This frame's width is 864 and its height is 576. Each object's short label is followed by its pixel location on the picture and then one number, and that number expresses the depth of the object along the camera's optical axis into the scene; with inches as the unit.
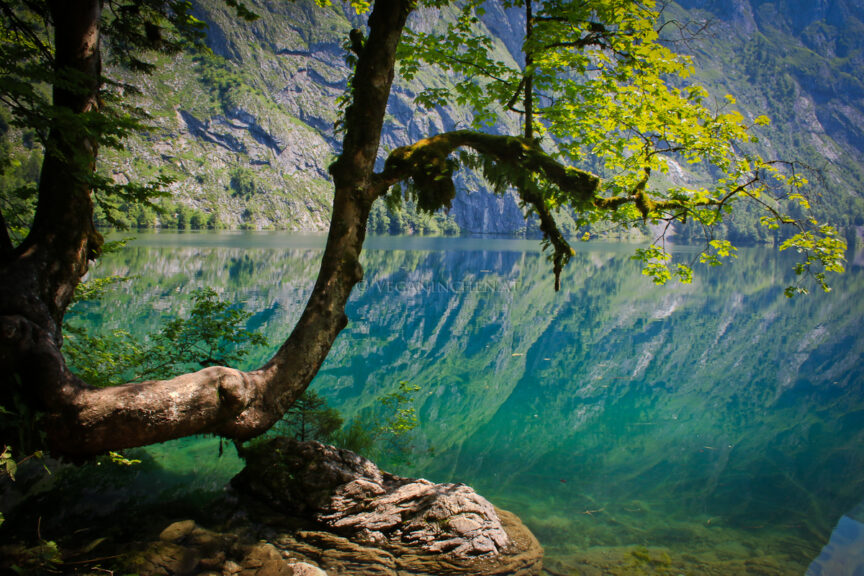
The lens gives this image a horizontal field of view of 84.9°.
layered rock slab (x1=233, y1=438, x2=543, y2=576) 221.3
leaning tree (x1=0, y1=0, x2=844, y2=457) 119.9
